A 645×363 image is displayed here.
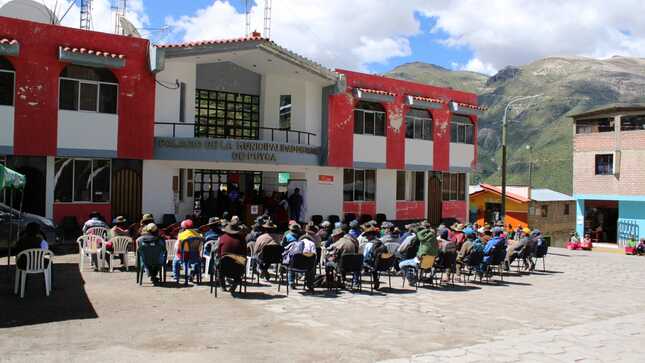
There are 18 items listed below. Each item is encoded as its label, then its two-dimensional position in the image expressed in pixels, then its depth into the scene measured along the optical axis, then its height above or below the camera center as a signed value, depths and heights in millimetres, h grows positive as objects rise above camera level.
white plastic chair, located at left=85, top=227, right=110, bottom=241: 15525 -1044
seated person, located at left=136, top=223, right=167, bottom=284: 12758 -1211
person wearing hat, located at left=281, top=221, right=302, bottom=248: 14133 -899
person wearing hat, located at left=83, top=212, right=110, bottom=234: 15680 -835
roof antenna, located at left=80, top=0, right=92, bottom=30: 27312 +8456
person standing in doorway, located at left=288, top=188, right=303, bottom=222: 26125 -354
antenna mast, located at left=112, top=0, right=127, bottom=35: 27000 +7897
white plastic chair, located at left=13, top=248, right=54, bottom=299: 11148 -1449
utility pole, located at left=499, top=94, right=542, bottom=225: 27011 +1793
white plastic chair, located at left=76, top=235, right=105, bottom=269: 14594 -1356
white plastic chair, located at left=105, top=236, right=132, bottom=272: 14656 -1353
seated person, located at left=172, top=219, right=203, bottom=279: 13038 -1025
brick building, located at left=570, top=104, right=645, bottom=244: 36875 +2092
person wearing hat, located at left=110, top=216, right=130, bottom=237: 14828 -935
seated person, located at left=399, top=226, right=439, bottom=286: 14289 -1184
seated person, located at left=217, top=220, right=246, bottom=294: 12195 -1029
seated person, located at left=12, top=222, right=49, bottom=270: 11188 -990
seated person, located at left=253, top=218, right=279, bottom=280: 13516 -1144
